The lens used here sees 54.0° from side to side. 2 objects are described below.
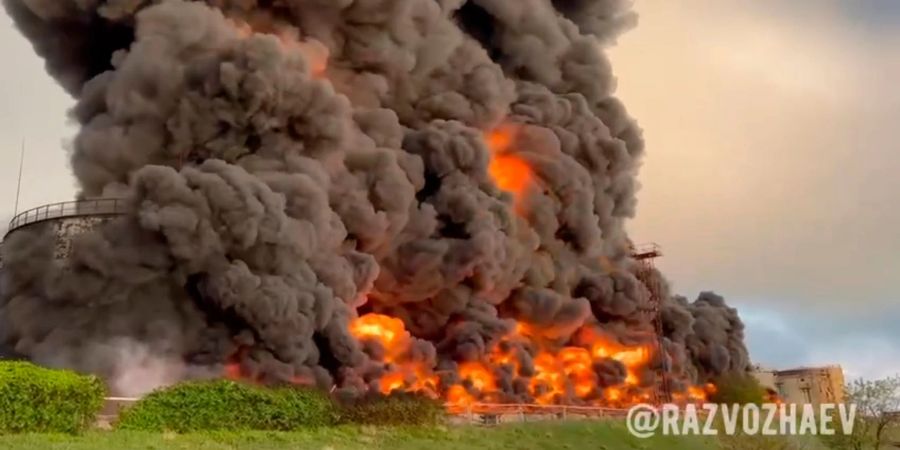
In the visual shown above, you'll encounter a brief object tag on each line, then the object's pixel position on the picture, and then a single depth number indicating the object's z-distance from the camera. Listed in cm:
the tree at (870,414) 2639
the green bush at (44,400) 2027
